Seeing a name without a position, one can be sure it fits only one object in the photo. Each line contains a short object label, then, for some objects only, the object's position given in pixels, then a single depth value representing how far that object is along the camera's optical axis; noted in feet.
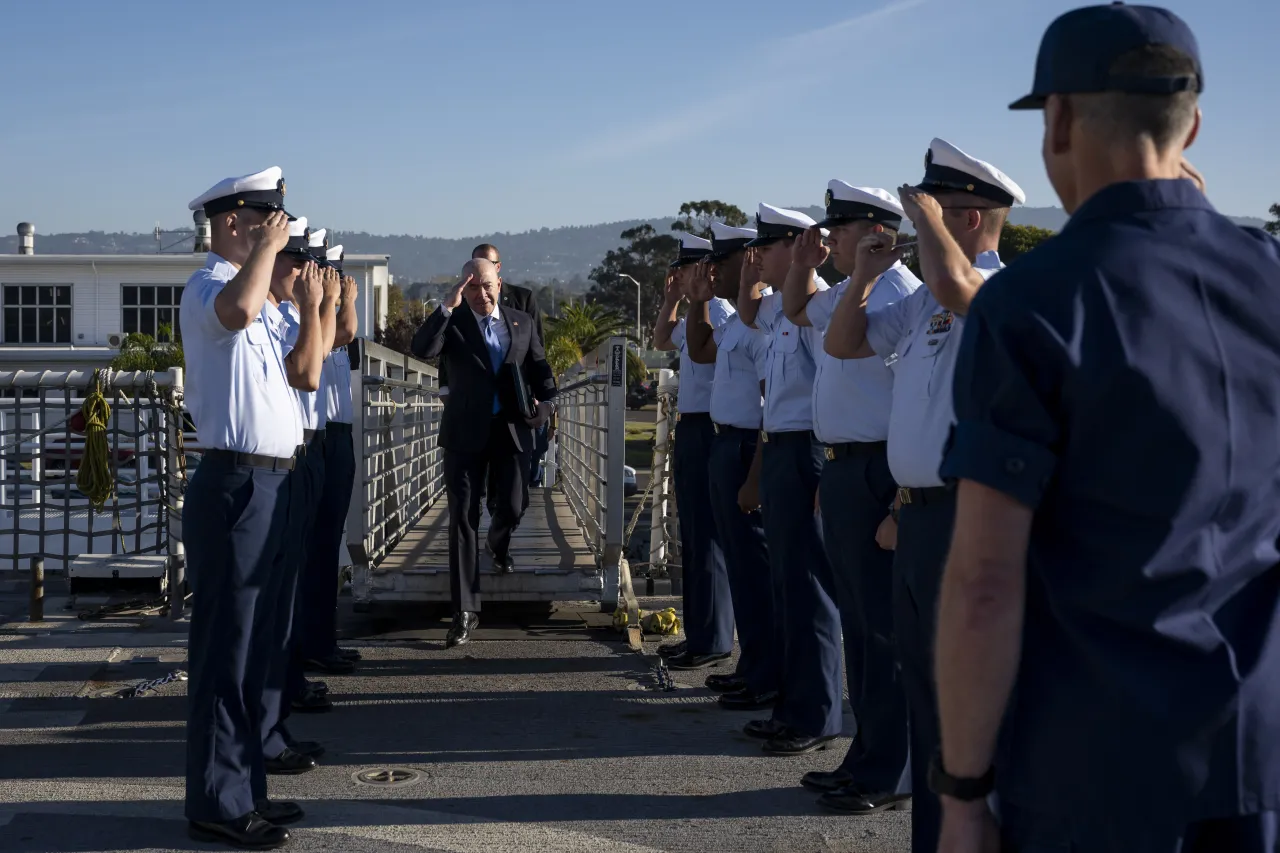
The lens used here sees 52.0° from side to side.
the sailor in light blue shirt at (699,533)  24.30
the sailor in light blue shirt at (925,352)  10.15
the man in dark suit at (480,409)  25.63
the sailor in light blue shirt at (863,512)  15.20
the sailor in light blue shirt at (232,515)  14.15
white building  183.21
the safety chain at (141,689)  21.62
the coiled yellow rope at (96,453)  28.66
